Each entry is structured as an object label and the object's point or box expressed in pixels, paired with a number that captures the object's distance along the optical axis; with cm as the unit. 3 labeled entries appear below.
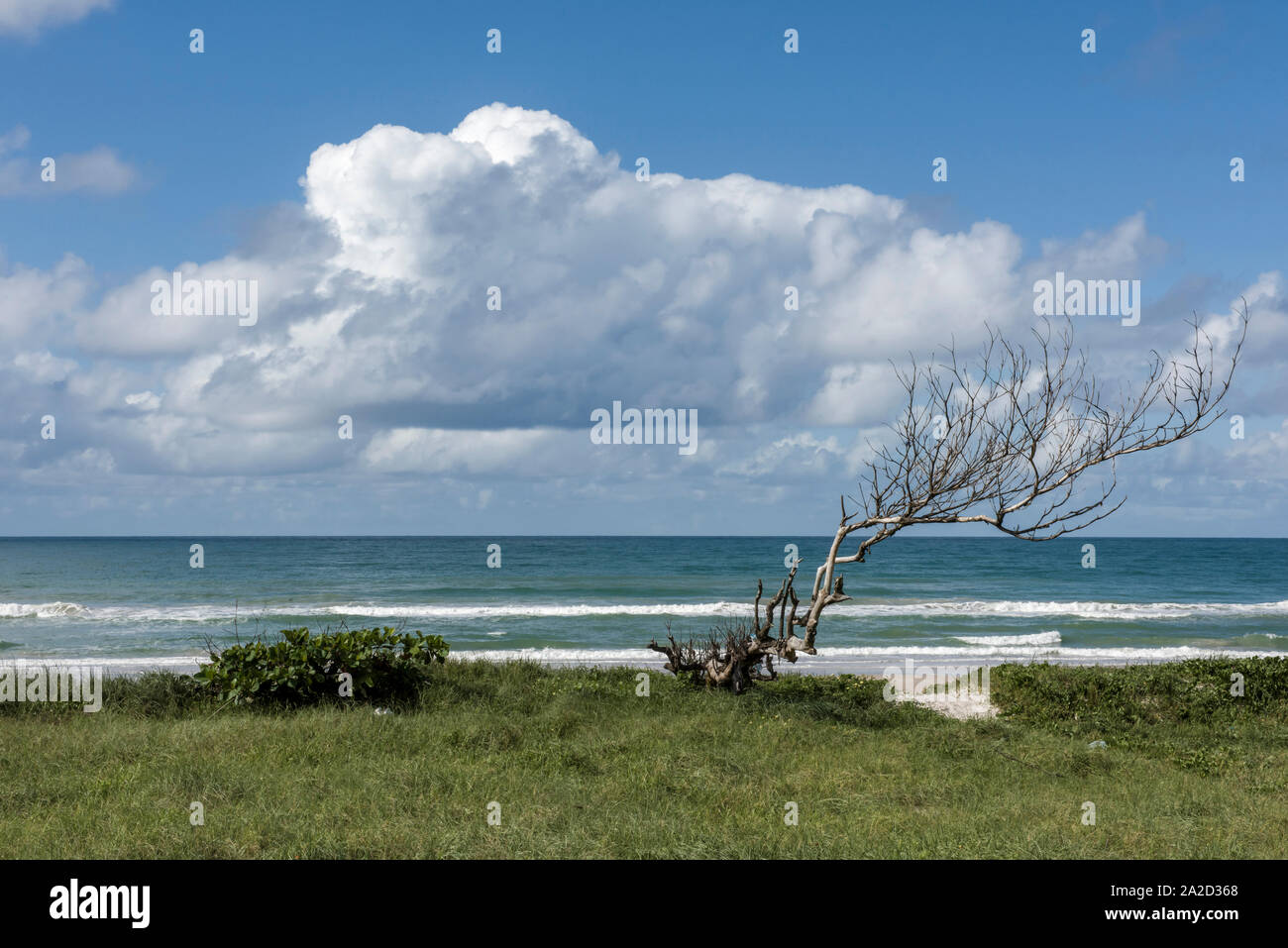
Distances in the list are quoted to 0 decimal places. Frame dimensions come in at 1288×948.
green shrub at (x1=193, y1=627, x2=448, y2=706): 1224
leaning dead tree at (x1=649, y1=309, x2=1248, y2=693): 1166
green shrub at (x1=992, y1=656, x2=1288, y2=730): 1396
